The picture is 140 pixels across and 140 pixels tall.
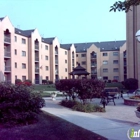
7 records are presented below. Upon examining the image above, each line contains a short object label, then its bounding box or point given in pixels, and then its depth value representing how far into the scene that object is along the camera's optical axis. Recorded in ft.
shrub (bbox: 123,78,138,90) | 100.27
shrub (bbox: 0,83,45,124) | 27.25
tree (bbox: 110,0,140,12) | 15.73
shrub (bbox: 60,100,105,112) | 41.00
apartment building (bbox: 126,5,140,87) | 110.42
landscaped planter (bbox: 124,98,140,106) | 50.67
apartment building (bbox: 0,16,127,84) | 146.20
